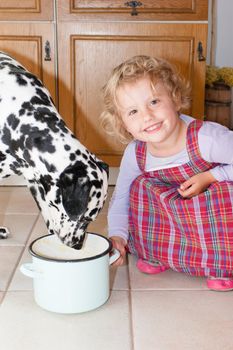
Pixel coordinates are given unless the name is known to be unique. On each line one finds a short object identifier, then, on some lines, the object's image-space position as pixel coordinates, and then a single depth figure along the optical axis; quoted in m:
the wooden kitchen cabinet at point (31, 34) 2.27
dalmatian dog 1.53
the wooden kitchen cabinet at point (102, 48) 2.28
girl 1.72
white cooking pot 1.56
